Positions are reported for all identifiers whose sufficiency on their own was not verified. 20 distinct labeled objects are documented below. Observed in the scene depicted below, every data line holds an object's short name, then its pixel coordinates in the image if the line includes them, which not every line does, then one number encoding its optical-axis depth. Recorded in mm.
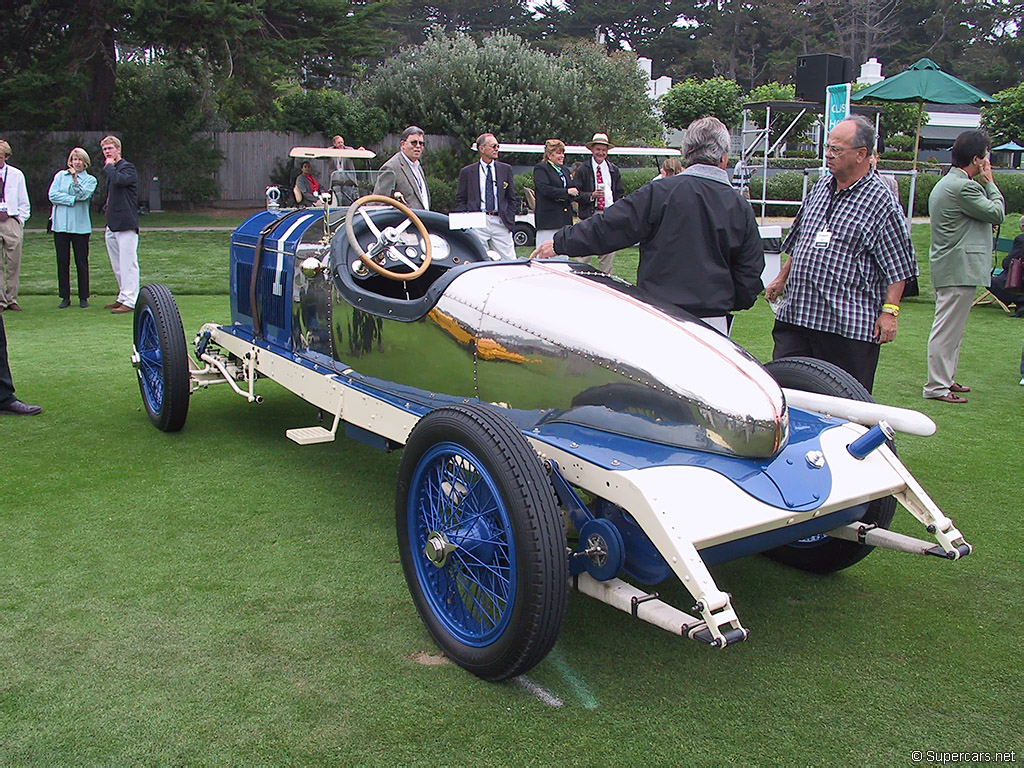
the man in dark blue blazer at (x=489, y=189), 8789
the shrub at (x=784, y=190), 23061
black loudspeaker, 12141
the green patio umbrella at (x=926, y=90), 14062
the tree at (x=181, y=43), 18984
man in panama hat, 10180
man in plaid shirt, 3834
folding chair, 10102
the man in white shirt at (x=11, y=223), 8938
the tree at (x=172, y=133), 23297
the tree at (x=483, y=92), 23922
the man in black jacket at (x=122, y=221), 9062
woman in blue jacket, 9266
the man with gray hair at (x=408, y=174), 7984
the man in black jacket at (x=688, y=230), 3512
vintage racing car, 2414
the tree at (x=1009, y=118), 27891
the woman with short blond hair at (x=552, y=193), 9516
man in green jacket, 5828
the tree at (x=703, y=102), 29609
